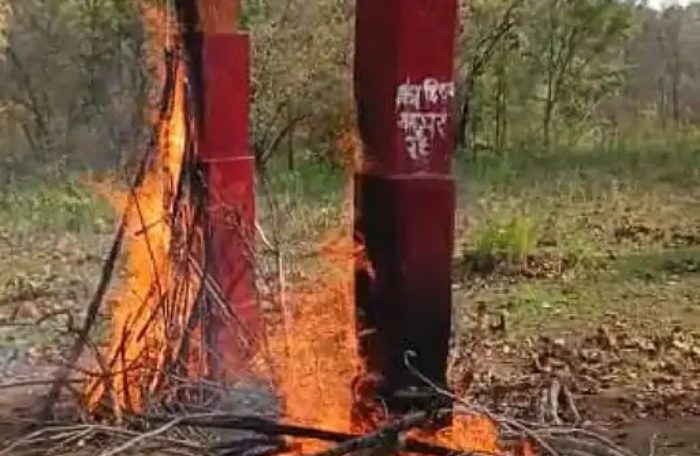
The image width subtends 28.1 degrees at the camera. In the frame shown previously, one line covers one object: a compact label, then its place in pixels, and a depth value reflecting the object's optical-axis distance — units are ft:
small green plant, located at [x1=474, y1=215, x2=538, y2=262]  42.55
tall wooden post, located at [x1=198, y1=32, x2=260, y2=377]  21.79
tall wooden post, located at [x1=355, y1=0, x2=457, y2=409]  15.08
